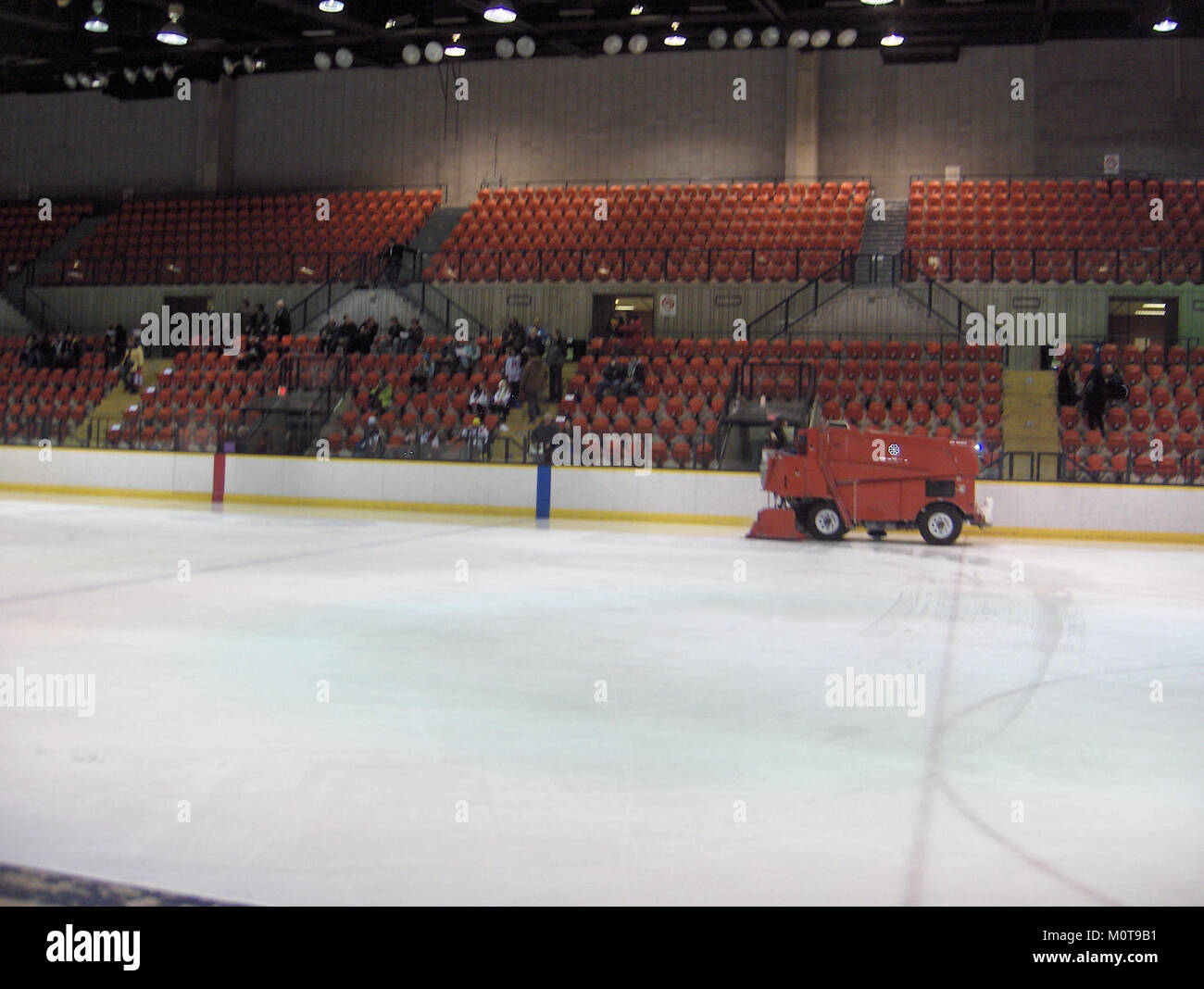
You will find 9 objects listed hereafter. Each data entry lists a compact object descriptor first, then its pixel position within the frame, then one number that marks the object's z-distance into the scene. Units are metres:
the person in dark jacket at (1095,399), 19.14
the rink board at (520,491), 17.02
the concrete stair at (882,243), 23.94
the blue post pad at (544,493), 18.92
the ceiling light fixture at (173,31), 21.92
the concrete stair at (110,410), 21.39
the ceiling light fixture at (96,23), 23.25
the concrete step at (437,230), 27.88
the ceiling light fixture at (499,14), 21.32
